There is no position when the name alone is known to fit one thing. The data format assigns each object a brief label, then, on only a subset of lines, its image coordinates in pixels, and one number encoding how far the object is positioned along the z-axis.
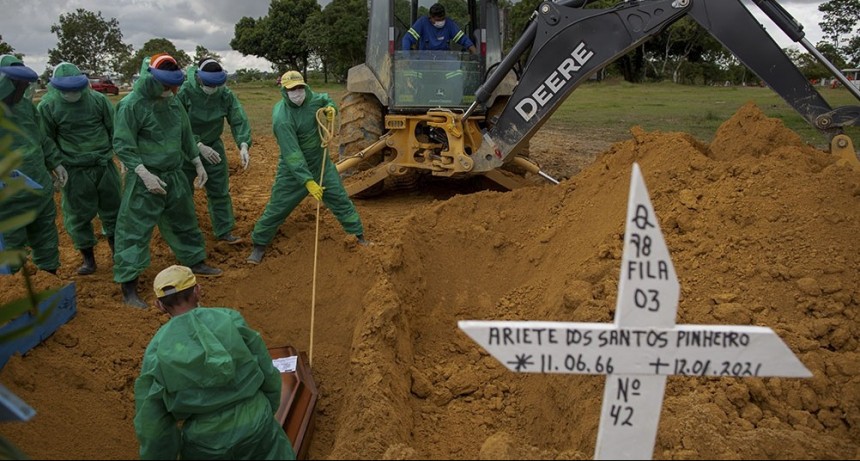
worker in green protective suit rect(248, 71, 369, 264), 5.63
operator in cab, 7.87
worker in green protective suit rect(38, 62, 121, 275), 5.25
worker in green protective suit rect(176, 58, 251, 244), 5.99
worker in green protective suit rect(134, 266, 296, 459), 2.71
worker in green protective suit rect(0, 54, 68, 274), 4.81
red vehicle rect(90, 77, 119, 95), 30.89
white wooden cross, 2.10
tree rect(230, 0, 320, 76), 41.69
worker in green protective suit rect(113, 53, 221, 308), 5.02
